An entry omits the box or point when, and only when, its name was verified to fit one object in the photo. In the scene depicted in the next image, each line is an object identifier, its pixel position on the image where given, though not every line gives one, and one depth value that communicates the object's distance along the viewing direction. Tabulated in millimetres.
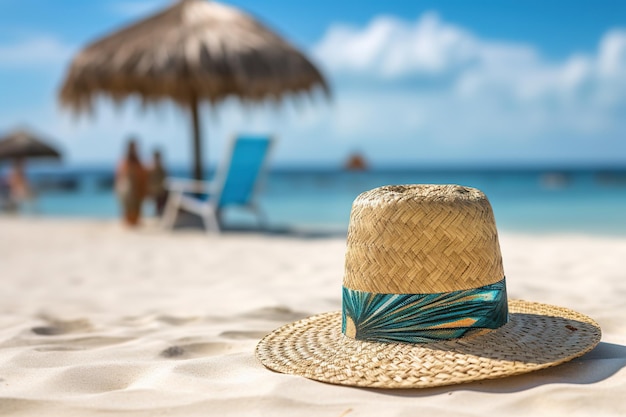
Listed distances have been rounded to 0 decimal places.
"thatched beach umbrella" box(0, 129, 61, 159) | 11633
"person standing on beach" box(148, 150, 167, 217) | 7117
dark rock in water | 17259
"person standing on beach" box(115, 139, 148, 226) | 6711
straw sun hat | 1520
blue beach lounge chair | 5812
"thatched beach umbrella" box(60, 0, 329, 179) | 6594
